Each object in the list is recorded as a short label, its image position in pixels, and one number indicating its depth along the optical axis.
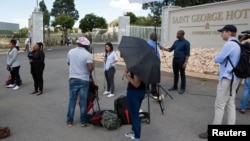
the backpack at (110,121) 3.79
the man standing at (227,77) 3.19
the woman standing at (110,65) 5.71
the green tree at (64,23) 27.83
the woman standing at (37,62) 5.90
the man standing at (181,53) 5.75
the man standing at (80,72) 3.80
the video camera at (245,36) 3.83
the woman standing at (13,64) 6.39
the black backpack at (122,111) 3.99
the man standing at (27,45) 18.84
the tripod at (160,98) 4.83
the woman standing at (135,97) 3.01
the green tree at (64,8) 48.16
